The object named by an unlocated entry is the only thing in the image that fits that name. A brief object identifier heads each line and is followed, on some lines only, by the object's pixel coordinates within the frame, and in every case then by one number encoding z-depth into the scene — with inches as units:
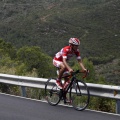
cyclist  418.4
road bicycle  422.1
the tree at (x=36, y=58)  1575.4
